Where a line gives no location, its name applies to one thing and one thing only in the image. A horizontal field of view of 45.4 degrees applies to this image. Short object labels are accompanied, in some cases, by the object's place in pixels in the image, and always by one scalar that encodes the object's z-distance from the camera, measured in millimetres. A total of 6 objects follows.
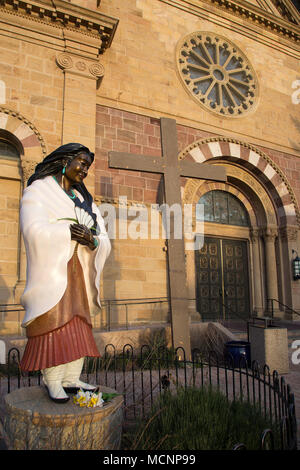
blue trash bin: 7887
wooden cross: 6980
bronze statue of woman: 3160
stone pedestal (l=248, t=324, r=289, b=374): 7379
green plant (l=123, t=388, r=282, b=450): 3070
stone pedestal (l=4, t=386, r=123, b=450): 2830
